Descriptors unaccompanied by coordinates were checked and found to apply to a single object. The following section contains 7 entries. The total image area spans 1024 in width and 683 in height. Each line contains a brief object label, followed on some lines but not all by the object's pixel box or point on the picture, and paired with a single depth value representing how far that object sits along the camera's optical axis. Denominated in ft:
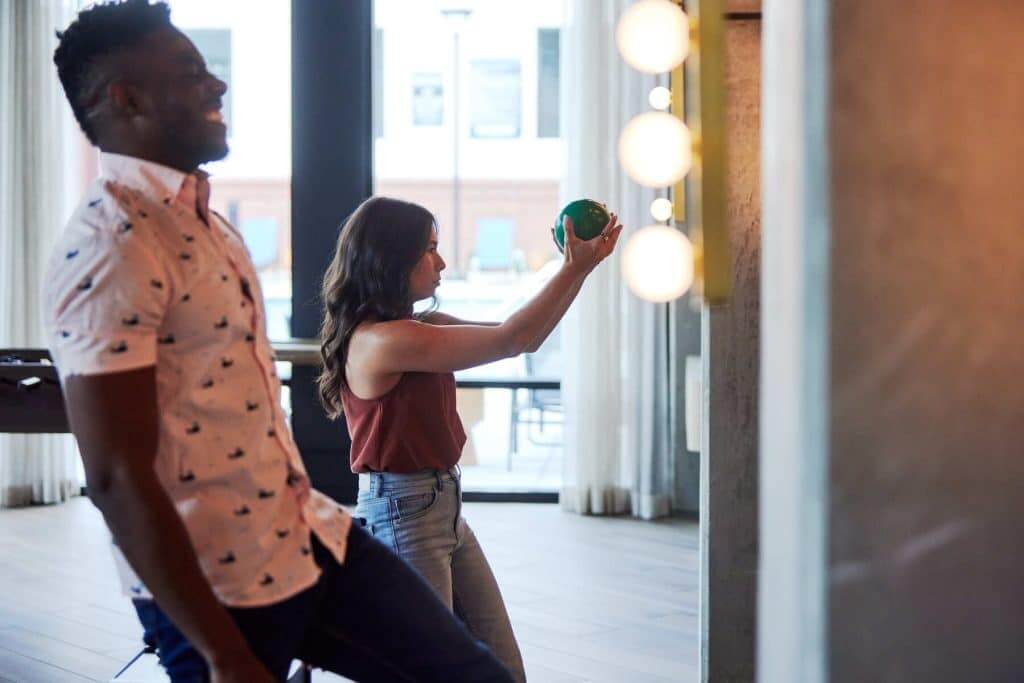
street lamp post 19.35
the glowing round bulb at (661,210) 9.38
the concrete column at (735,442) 8.02
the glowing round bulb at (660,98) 9.28
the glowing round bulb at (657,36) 8.95
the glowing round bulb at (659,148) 9.19
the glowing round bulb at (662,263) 9.11
